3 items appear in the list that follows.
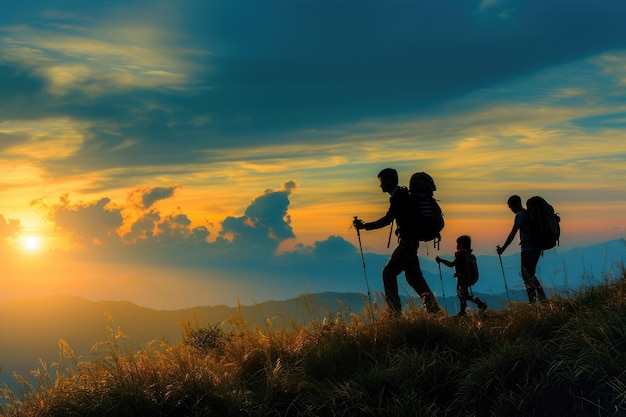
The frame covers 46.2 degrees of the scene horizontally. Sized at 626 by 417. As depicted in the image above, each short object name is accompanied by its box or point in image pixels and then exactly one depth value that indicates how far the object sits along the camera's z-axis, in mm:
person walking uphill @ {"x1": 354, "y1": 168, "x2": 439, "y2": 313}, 12102
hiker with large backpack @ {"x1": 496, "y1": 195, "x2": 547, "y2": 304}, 14047
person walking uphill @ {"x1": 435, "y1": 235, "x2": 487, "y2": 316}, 14219
